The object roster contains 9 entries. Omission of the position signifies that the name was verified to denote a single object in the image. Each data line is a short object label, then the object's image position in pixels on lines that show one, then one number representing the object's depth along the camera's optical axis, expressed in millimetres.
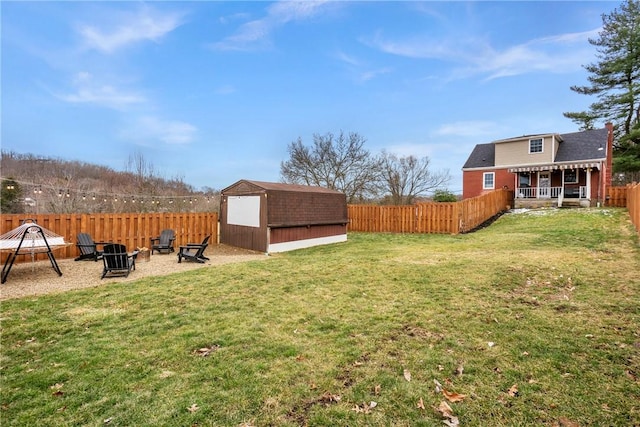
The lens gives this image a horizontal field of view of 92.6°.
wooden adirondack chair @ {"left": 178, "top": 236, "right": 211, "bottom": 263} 9219
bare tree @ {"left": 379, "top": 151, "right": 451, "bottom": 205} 28766
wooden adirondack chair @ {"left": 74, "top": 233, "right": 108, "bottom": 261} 9312
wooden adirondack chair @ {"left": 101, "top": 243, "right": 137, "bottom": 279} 7234
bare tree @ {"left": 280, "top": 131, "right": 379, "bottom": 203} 26938
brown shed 11359
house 20016
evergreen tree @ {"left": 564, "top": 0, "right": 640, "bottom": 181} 25172
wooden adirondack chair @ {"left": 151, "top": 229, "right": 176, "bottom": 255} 11086
